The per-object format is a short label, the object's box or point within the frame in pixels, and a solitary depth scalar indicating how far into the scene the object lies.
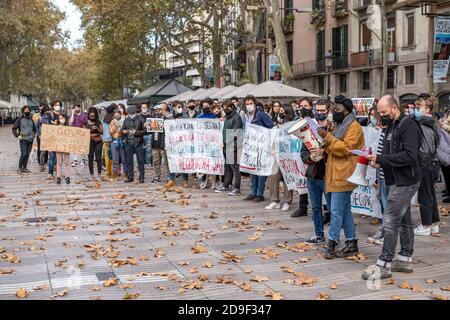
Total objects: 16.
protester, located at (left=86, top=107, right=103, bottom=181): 15.68
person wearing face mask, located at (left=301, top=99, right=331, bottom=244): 7.68
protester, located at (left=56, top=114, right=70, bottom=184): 15.07
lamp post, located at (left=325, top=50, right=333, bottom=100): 40.80
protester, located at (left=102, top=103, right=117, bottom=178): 16.45
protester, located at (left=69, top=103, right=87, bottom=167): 16.53
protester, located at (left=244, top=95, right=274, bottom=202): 12.00
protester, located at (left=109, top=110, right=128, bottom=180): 15.33
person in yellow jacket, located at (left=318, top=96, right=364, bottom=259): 7.04
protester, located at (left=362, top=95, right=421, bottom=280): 6.22
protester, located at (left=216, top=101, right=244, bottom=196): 12.87
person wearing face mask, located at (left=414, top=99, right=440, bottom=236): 8.08
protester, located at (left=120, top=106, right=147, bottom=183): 14.77
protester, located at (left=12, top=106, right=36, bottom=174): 17.44
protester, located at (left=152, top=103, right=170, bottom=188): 14.55
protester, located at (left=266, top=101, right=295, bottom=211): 11.08
